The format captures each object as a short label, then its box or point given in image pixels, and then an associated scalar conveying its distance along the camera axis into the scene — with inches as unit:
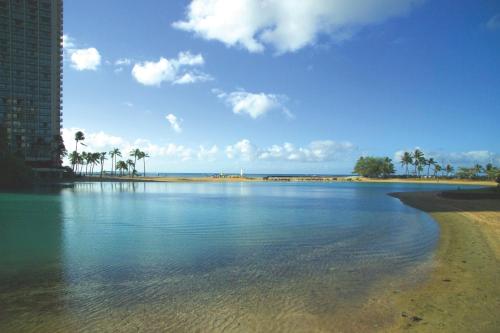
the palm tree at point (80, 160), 6319.4
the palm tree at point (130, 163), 6889.8
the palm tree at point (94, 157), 6357.8
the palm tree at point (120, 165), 6860.2
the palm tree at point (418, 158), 7081.7
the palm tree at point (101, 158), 6501.0
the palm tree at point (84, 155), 6348.4
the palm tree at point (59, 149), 5241.1
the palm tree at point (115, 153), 6914.4
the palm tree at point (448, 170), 6968.5
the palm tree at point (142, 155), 6991.6
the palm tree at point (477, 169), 6148.6
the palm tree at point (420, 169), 7234.7
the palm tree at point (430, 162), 7067.4
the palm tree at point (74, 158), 6167.3
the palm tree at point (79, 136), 5782.5
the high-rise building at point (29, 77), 5246.1
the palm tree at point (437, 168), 6958.7
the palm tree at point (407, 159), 7147.6
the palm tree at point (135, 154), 6958.7
